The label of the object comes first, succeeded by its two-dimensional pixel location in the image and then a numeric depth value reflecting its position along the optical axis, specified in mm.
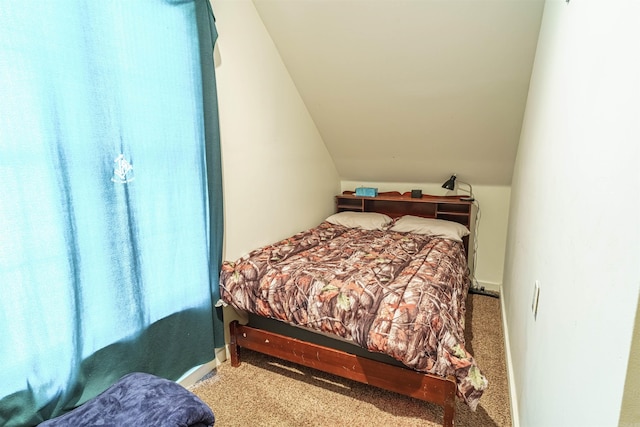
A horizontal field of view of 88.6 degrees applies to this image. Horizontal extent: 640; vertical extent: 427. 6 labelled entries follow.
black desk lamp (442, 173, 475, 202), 3326
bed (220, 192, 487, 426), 1561
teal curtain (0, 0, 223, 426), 1234
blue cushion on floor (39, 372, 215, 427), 1215
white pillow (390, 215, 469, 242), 3070
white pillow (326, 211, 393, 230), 3405
